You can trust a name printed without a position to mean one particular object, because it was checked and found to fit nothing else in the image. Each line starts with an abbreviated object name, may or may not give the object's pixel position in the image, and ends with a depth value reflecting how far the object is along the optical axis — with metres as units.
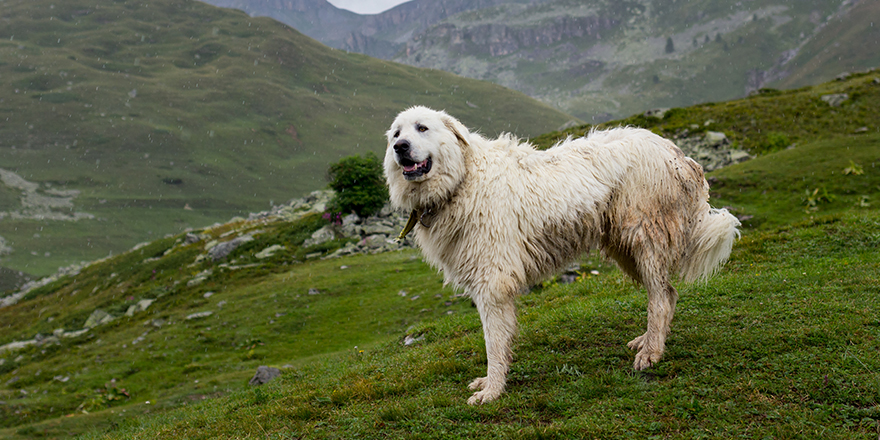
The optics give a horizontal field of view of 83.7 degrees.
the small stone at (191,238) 45.88
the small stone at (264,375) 13.21
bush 35.78
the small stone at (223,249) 36.09
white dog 6.71
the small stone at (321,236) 34.88
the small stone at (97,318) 29.28
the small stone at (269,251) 34.09
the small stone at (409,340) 12.05
